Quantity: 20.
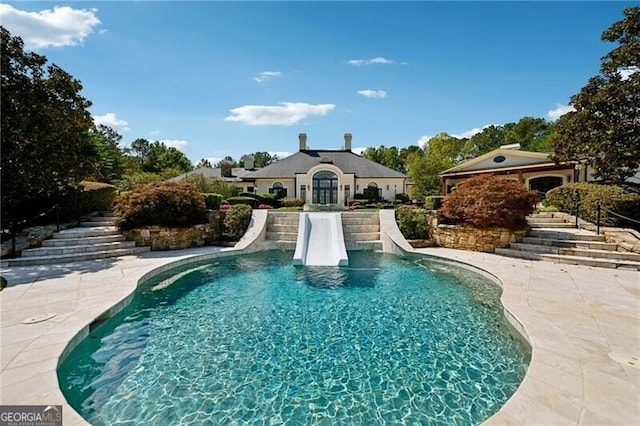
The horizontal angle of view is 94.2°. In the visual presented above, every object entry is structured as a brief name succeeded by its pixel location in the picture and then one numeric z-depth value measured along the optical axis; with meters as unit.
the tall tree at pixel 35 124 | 8.97
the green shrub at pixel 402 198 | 27.66
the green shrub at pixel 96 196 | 13.16
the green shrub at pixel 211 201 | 14.16
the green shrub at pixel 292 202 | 25.06
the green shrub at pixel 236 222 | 13.60
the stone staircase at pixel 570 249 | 8.51
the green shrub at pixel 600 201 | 10.24
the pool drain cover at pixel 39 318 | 4.59
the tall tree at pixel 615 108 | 9.59
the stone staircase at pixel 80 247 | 8.88
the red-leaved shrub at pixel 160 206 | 11.31
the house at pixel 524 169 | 20.92
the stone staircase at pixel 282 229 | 13.28
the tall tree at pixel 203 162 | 65.17
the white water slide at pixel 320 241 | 10.66
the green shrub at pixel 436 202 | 15.63
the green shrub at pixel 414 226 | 13.64
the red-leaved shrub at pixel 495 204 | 10.91
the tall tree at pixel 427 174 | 31.78
